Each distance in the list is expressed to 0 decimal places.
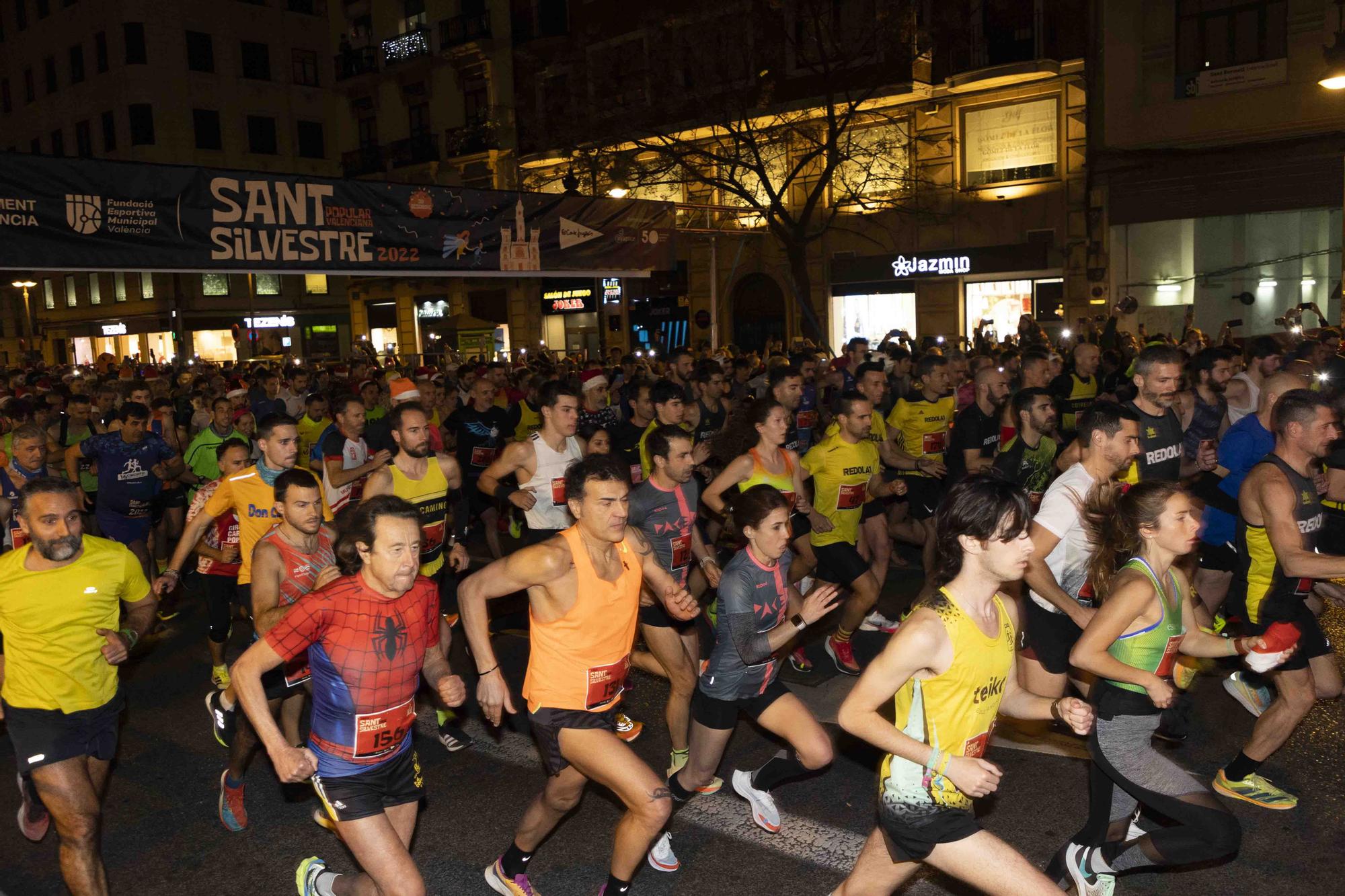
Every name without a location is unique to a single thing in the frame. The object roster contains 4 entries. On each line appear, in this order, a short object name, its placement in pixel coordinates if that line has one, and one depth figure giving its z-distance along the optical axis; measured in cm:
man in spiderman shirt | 385
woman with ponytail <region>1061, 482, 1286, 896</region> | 386
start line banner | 1070
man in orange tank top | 425
